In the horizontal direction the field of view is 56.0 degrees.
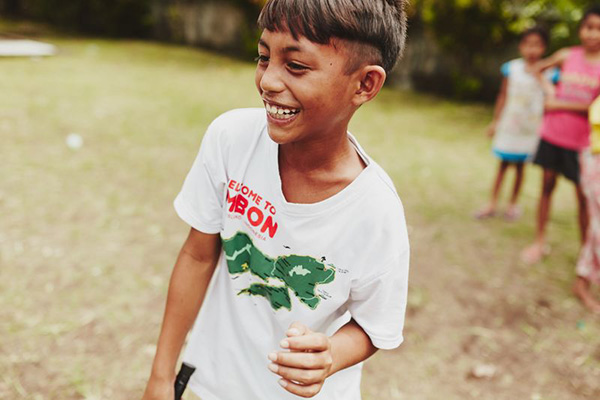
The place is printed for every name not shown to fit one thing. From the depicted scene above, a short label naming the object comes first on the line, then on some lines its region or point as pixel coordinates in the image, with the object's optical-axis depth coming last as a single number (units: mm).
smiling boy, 1245
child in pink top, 3943
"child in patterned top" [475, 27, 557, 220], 4992
